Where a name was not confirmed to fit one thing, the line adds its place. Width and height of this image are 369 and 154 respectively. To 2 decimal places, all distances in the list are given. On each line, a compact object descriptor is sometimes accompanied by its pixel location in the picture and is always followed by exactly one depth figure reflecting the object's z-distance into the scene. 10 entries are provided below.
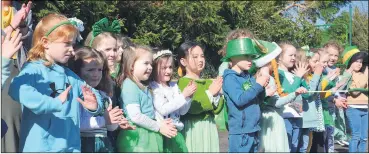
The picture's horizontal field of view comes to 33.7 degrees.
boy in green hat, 4.99
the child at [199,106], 5.01
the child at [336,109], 7.34
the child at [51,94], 3.26
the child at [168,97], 4.54
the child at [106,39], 4.48
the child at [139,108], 4.29
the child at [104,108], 3.84
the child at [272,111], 5.50
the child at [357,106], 7.53
